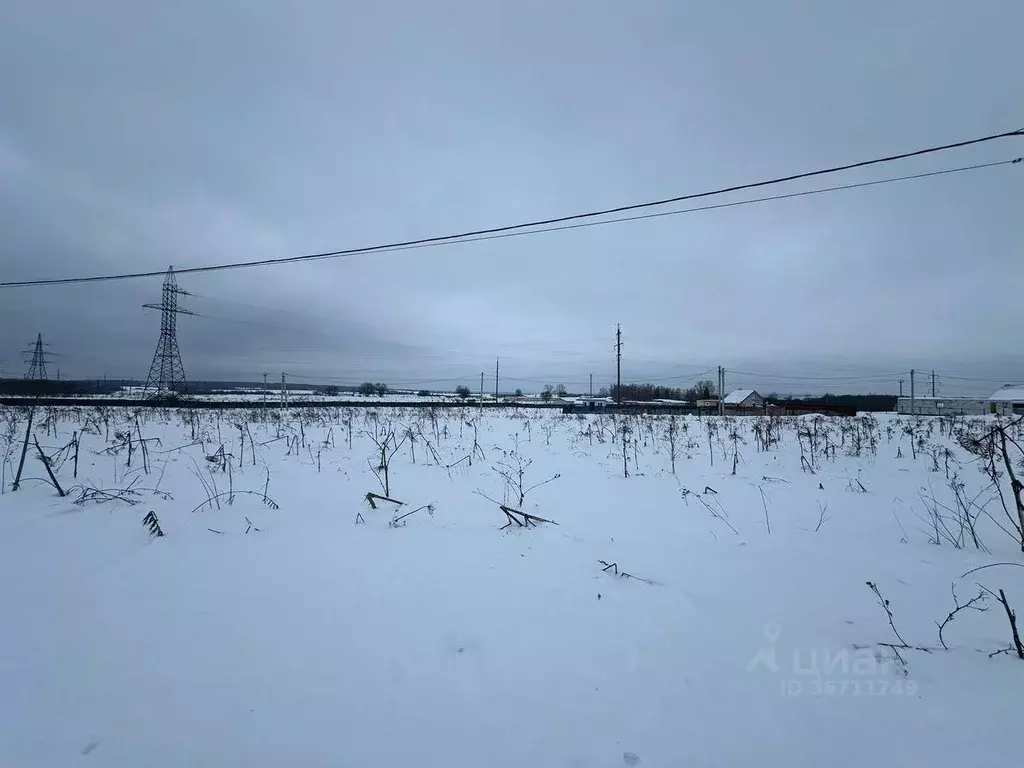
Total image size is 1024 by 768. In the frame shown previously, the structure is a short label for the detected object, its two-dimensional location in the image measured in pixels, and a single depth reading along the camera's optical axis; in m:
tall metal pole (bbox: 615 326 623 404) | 41.31
